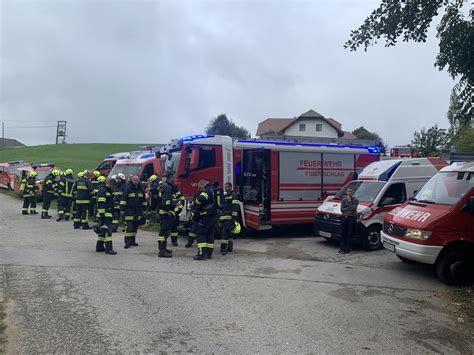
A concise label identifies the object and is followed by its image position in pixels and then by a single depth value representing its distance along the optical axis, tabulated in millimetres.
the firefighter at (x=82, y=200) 12969
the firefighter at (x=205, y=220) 9203
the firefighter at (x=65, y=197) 15477
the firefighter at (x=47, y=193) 16188
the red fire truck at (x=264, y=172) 12031
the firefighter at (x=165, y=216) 9391
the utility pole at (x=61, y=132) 82456
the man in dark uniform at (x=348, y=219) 10391
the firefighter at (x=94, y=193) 13391
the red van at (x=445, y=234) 7582
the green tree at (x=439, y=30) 7090
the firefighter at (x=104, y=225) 9516
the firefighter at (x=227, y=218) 10102
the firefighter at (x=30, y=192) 16656
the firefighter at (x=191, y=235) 10430
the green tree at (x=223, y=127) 50144
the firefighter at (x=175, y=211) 9704
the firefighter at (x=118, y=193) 10716
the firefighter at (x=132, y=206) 10320
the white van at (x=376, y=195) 10883
